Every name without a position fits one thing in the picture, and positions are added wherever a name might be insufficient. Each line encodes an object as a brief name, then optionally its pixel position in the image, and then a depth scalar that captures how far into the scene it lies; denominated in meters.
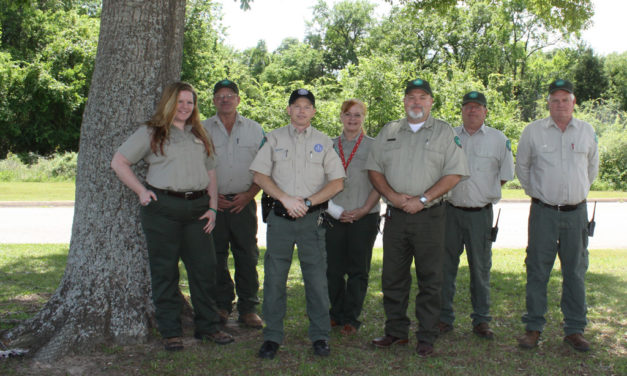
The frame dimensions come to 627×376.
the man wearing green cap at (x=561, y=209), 4.89
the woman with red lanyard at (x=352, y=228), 5.20
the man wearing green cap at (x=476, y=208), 5.21
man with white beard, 4.73
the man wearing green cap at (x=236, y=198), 5.43
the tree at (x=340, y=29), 53.47
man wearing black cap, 4.68
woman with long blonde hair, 4.45
